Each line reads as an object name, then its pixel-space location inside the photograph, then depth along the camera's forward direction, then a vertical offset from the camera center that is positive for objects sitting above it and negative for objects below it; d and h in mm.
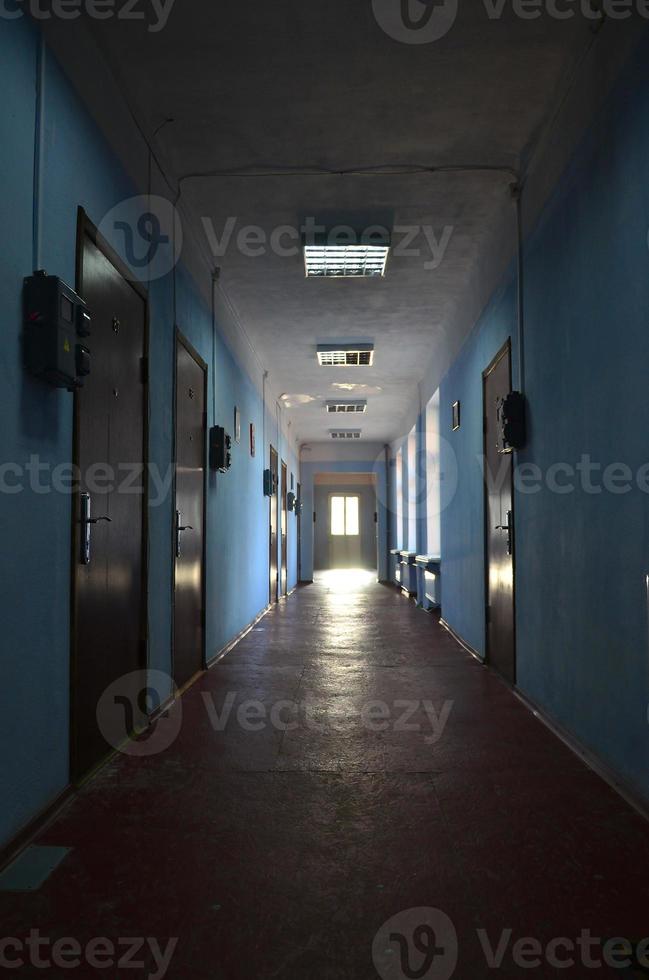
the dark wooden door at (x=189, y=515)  4227 +15
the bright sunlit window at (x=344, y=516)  18828 +24
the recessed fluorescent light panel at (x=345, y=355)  7367 +1739
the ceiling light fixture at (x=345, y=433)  13117 +1578
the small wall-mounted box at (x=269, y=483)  8391 +408
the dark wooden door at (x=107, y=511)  2672 +30
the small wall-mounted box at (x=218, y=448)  5184 +507
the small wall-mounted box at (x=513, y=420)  3885 +531
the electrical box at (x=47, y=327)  2199 +597
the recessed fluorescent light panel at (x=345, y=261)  4836 +1819
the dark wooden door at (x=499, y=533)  4340 -110
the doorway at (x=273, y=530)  9477 -177
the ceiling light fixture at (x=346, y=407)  10395 +1639
